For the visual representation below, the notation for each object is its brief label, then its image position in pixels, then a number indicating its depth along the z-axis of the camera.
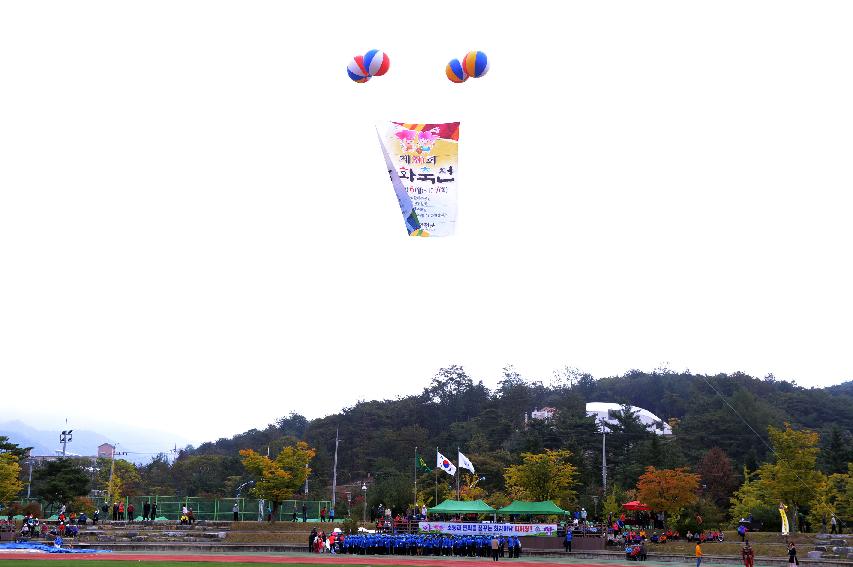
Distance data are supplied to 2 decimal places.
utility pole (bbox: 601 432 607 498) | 65.54
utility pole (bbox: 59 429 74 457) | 70.30
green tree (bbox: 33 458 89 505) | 54.06
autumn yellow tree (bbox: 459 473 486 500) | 57.01
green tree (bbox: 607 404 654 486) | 77.06
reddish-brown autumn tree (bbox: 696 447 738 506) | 63.53
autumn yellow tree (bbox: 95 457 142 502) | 81.53
